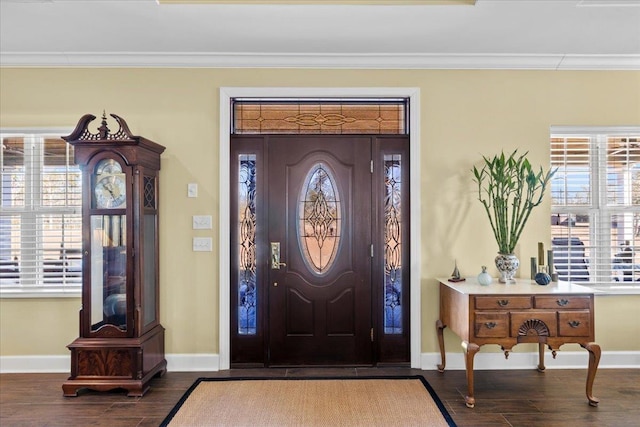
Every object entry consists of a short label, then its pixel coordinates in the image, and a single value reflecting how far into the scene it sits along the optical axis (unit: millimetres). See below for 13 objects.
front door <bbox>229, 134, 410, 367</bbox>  3936
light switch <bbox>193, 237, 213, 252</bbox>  3877
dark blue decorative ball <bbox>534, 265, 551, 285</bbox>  3438
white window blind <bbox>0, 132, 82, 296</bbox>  3914
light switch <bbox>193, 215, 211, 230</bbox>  3879
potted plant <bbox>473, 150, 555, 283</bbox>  3553
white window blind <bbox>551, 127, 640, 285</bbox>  4031
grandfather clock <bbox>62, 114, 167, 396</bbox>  3334
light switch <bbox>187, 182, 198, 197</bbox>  3879
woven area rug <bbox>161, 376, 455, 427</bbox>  2904
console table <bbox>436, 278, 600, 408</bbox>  3162
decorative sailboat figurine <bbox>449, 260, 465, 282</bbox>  3654
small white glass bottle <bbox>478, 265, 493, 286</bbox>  3385
